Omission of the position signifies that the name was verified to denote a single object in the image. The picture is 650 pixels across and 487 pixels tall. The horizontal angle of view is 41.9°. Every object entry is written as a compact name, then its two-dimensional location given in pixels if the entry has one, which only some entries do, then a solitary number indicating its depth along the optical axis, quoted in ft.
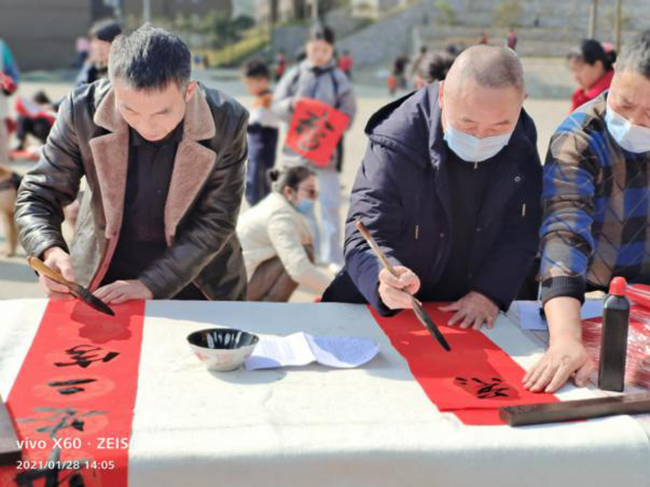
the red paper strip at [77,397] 4.45
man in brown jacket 7.15
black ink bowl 5.62
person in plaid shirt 6.44
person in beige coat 11.78
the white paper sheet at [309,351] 5.91
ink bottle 5.60
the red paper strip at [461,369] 5.36
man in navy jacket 6.70
